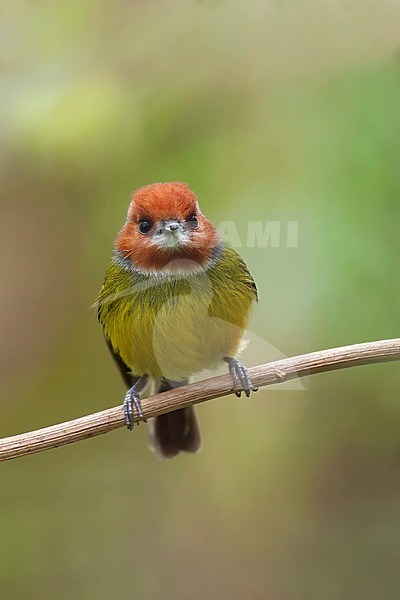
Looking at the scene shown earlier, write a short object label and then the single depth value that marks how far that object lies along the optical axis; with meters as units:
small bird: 2.55
